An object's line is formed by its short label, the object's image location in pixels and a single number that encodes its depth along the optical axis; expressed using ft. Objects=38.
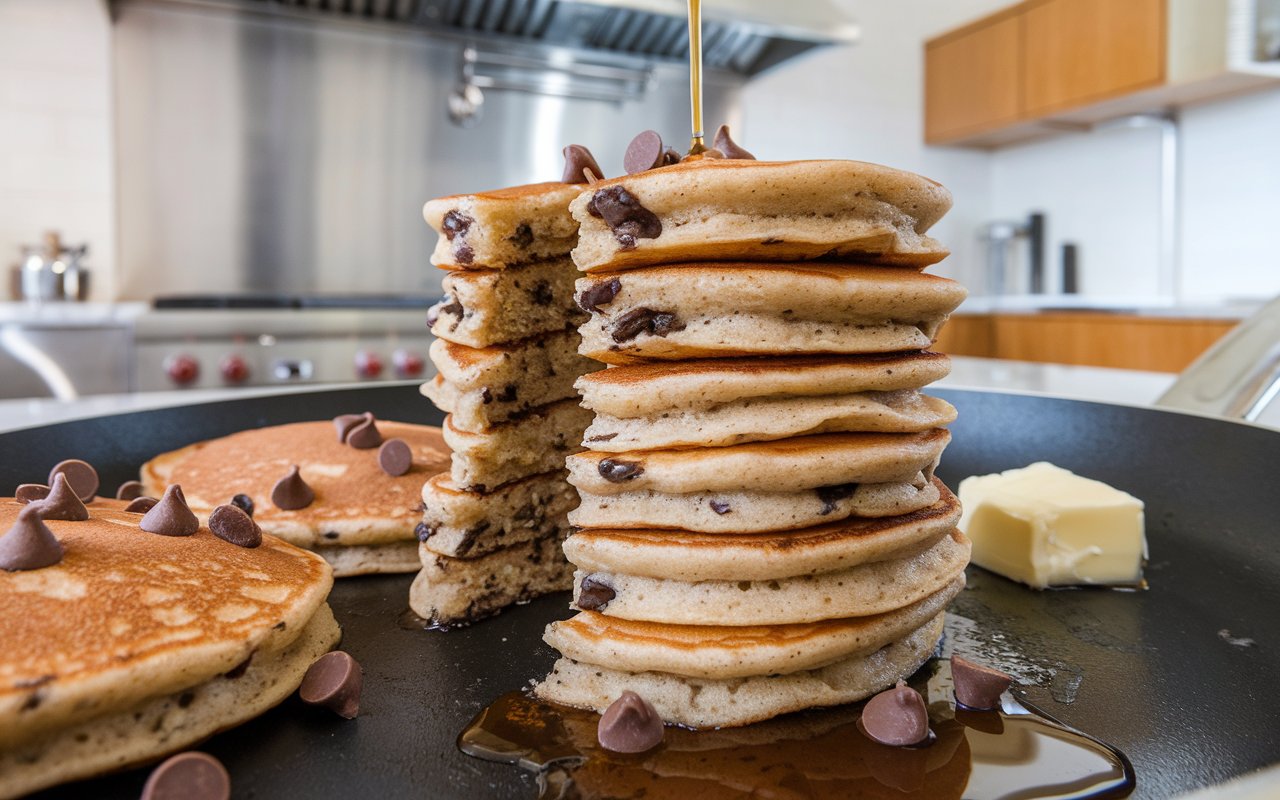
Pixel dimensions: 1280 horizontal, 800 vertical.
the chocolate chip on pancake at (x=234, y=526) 0.86
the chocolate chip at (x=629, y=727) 0.69
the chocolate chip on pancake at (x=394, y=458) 1.13
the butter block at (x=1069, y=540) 1.00
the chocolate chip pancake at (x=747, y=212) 0.74
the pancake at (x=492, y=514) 0.96
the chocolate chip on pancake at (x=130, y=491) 1.10
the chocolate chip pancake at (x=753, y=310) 0.74
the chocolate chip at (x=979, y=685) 0.74
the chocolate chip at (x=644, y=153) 0.84
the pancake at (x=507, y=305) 0.93
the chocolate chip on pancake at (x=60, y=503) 0.78
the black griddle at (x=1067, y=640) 0.68
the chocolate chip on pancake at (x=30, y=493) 0.87
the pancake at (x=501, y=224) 0.93
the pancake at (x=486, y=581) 0.94
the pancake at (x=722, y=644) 0.74
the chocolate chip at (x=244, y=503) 1.07
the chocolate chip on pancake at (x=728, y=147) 0.85
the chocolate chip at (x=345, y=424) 1.19
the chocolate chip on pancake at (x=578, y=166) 0.95
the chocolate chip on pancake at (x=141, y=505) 0.93
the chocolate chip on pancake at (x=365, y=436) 1.18
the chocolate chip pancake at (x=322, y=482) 1.06
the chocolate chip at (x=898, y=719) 0.69
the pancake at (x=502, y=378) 0.94
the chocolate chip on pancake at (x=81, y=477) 0.99
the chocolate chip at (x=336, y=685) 0.74
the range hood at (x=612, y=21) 3.08
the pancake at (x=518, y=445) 0.95
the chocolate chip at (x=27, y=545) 0.69
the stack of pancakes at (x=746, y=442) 0.74
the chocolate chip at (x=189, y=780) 0.60
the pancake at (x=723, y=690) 0.74
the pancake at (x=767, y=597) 0.75
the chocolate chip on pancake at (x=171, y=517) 0.82
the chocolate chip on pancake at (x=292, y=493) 1.06
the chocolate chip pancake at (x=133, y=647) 0.62
